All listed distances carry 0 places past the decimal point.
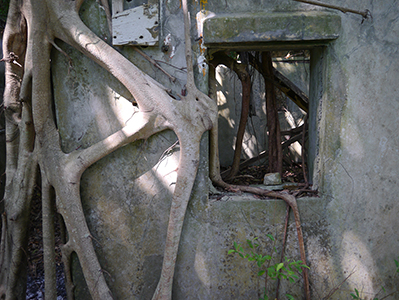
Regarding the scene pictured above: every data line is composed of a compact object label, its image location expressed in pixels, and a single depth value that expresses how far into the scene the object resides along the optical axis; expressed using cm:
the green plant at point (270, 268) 180
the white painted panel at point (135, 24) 214
